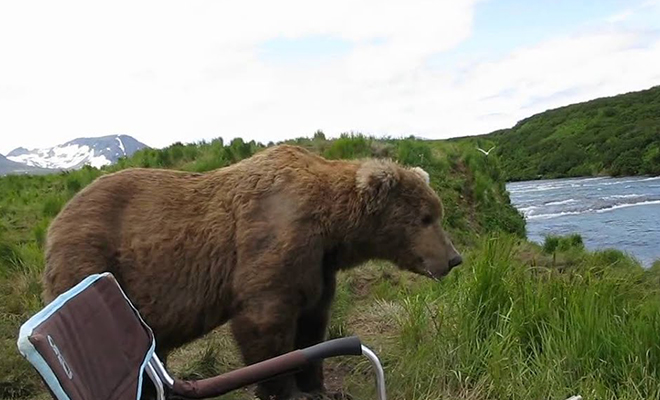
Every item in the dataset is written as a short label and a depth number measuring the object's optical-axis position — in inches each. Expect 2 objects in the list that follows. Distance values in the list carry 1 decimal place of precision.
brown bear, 152.1
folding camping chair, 83.5
